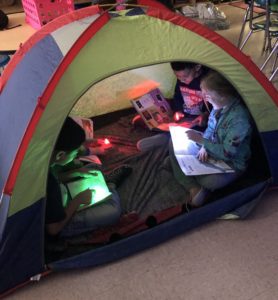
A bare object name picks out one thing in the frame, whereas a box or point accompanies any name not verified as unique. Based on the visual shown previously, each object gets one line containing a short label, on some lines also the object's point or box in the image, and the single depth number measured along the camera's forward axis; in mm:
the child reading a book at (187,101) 1603
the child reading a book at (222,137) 1380
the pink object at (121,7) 1437
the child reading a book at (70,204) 1254
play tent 1146
